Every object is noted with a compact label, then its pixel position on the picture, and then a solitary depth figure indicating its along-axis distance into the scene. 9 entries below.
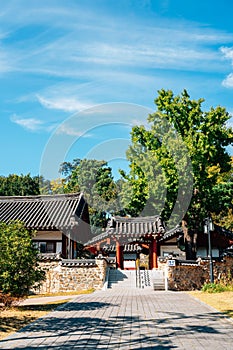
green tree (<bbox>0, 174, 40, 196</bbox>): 49.12
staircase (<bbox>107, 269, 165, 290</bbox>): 20.98
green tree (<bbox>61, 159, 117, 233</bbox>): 44.44
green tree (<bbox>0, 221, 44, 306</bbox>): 13.34
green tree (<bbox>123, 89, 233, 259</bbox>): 24.55
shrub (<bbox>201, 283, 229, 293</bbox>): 18.26
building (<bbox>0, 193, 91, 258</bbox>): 25.41
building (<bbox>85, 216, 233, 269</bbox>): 25.81
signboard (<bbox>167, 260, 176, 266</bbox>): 20.77
